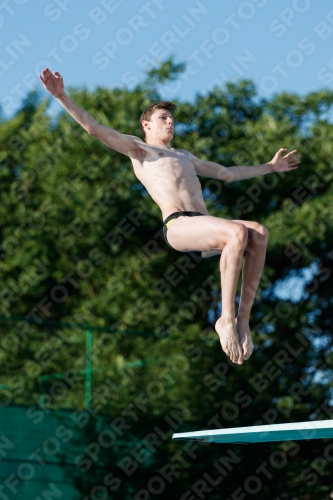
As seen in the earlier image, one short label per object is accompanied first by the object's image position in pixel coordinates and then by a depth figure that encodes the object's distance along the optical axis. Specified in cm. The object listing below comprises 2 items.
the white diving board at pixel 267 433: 878
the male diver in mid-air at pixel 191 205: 898
